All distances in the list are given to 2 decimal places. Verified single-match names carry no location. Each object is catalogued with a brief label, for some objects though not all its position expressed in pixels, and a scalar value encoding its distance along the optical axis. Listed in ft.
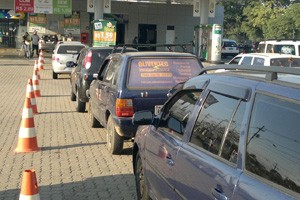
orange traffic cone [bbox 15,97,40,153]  24.54
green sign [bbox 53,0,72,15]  114.32
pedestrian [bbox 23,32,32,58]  101.71
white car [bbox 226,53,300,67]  42.42
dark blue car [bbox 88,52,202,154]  22.81
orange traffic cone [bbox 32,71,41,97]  46.93
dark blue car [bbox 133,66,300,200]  8.12
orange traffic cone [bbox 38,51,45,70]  79.61
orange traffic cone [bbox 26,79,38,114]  34.88
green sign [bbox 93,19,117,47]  86.48
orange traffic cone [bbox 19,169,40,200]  11.41
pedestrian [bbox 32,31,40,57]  105.31
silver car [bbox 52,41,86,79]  63.81
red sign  110.69
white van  58.73
